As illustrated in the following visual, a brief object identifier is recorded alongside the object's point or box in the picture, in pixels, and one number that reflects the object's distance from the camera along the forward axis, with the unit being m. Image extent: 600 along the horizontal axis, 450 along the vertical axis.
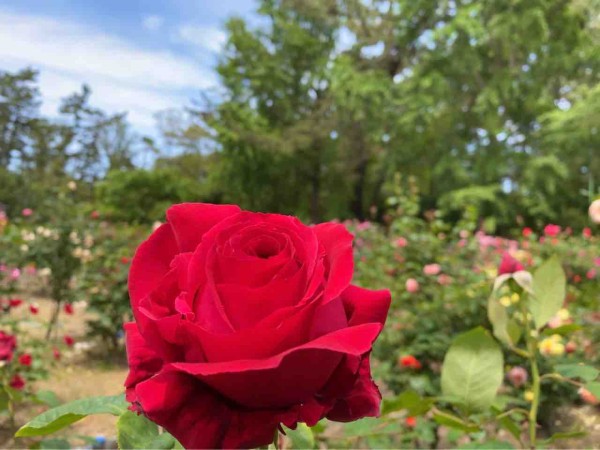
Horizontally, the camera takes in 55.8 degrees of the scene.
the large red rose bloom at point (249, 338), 0.23
